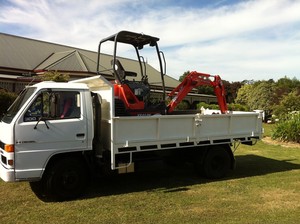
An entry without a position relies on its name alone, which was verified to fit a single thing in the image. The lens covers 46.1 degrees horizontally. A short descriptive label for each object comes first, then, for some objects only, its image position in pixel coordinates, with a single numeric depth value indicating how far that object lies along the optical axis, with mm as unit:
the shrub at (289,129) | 15406
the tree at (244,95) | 47381
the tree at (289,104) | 25016
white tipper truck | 6730
